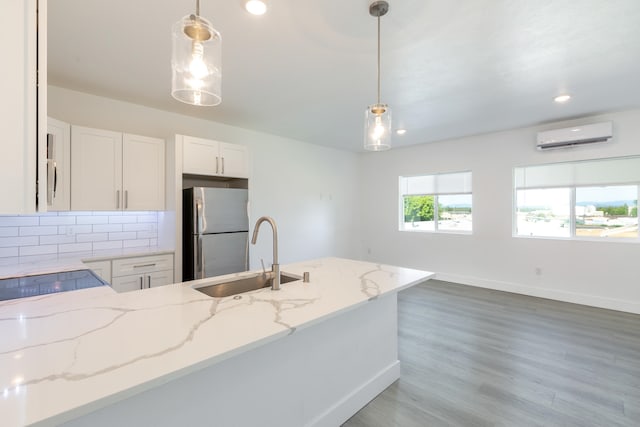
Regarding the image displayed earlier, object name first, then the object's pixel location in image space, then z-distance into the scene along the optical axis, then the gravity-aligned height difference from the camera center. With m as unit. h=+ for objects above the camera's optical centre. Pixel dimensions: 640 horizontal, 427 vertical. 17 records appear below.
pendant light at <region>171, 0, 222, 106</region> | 1.25 +0.72
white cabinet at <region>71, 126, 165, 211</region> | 2.84 +0.47
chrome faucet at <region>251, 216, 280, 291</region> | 1.71 -0.33
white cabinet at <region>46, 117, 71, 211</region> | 2.53 +0.45
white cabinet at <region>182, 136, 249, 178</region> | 3.35 +0.69
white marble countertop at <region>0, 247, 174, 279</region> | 2.31 -0.42
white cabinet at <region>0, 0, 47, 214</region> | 0.91 +0.37
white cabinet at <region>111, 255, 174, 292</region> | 2.92 -0.60
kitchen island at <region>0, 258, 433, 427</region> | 0.81 -0.45
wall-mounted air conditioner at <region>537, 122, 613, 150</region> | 3.71 +1.04
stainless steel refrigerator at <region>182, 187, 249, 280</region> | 3.25 -0.20
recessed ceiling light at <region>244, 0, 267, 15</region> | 1.73 +1.26
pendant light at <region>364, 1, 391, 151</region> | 2.08 +0.64
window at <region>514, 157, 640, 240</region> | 3.85 +0.22
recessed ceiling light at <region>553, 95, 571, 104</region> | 3.22 +1.30
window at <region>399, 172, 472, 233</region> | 5.20 +0.22
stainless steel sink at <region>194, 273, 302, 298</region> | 1.82 -0.46
